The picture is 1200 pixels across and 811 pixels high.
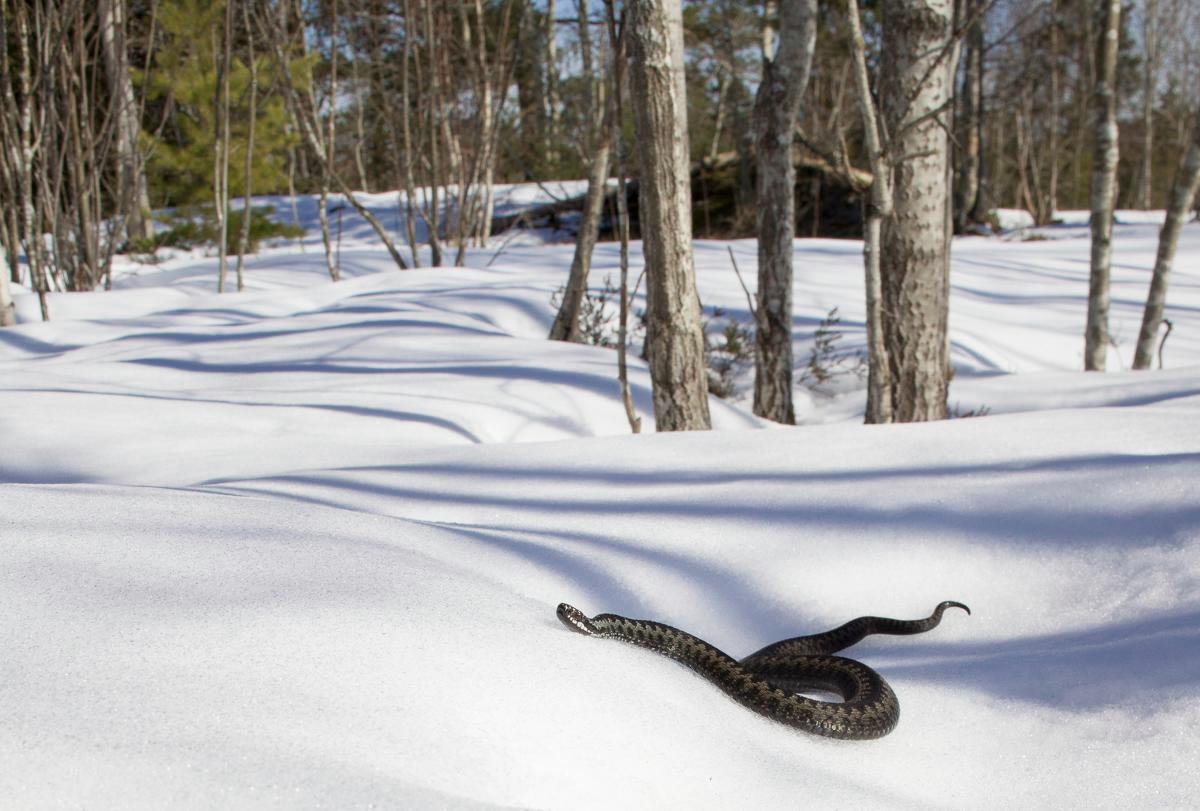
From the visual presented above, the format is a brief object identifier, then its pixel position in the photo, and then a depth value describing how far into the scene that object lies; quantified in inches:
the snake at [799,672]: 72.4
